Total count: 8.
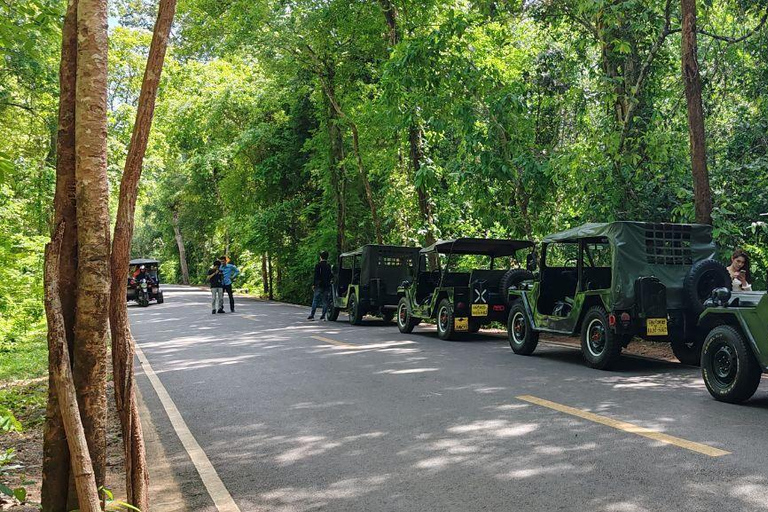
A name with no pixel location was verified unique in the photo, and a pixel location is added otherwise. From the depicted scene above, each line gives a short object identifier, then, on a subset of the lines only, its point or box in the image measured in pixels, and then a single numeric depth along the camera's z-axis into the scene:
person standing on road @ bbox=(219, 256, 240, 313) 24.45
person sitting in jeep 11.70
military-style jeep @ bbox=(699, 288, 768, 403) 7.71
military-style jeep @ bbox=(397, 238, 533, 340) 15.01
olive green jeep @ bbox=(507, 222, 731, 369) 10.38
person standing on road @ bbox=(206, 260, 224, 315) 24.20
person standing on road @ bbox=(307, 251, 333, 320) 21.92
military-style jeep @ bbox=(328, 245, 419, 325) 19.80
